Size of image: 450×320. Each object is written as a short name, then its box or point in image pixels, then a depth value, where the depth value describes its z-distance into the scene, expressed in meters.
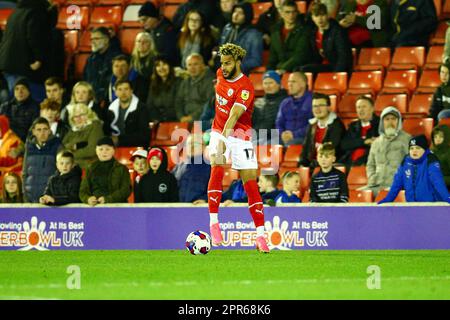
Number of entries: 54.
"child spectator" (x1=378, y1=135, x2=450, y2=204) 13.57
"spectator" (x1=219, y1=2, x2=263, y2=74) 17.47
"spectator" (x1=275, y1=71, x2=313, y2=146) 16.22
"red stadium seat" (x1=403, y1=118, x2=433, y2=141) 15.70
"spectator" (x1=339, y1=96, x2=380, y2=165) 15.51
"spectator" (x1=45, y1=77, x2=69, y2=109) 17.88
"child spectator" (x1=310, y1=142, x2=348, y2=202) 14.02
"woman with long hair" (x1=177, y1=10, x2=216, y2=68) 17.68
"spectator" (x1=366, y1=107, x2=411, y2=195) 14.88
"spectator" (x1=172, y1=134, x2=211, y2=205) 15.33
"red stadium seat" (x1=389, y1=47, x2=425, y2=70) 17.00
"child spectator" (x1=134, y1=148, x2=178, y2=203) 14.80
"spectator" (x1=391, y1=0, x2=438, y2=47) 16.75
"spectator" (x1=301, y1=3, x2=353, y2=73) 16.84
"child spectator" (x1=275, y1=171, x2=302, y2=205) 14.45
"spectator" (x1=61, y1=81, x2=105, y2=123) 17.39
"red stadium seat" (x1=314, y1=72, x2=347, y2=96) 17.08
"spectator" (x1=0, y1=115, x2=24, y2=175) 17.22
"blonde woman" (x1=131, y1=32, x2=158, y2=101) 17.77
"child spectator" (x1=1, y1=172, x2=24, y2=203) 15.98
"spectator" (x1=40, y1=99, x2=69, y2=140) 17.11
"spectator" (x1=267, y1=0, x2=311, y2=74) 17.20
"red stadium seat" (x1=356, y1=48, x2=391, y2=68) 17.28
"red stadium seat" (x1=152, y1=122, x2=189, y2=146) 17.14
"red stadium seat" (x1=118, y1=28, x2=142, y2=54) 19.39
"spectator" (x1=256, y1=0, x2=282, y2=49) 17.98
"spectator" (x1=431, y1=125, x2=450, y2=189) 14.41
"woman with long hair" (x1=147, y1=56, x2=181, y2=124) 17.42
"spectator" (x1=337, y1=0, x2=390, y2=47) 17.22
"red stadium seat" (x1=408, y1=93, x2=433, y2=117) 16.30
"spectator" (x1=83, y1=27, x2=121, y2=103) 18.53
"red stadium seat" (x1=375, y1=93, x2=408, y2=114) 16.48
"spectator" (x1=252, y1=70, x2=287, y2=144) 16.52
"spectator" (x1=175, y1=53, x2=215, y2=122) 17.12
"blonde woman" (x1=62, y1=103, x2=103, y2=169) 16.38
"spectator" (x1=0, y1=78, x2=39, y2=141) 17.73
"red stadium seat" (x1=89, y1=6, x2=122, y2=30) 19.92
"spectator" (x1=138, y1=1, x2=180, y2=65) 18.28
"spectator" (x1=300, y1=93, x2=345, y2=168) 15.55
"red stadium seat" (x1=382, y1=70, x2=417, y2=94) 16.78
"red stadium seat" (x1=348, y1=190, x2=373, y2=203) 14.95
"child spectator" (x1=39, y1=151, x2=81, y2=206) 15.09
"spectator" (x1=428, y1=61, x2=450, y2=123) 15.49
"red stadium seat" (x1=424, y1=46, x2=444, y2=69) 16.83
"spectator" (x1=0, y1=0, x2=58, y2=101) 18.48
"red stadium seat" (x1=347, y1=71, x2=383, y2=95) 16.95
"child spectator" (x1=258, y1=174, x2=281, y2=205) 14.63
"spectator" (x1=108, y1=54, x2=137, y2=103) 17.97
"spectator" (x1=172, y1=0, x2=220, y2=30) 18.38
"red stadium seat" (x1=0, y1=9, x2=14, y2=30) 20.66
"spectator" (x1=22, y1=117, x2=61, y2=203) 15.89
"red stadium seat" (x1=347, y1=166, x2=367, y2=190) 15.48
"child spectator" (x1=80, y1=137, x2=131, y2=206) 14.82
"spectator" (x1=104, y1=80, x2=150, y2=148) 16.95
